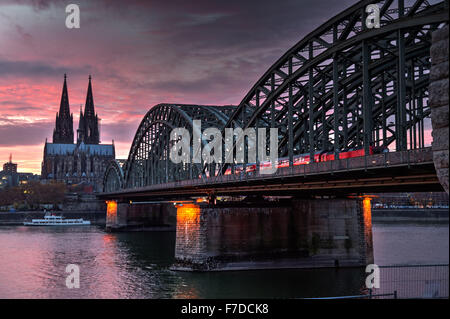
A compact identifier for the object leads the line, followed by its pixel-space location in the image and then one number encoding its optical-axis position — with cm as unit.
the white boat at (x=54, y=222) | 13150
